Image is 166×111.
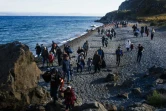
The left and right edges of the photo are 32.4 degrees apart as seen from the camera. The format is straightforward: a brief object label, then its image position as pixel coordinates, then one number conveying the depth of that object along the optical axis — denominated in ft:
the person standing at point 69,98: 42.09
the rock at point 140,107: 40.87
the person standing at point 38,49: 89.15
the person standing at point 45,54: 80.80
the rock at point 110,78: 64.75
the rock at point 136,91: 52.95
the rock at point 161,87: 49.60
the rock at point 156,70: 64.70
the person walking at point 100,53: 79.19
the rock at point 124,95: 51.97
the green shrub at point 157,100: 43.93
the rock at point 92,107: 38.14
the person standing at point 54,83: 45.73
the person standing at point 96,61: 71.46
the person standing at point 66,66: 60.34
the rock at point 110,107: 43.28
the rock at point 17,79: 45.16
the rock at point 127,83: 59.27
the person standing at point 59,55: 81.76
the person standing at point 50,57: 80.21
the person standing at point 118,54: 80.07
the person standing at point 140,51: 83.59
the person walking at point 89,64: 74.81
